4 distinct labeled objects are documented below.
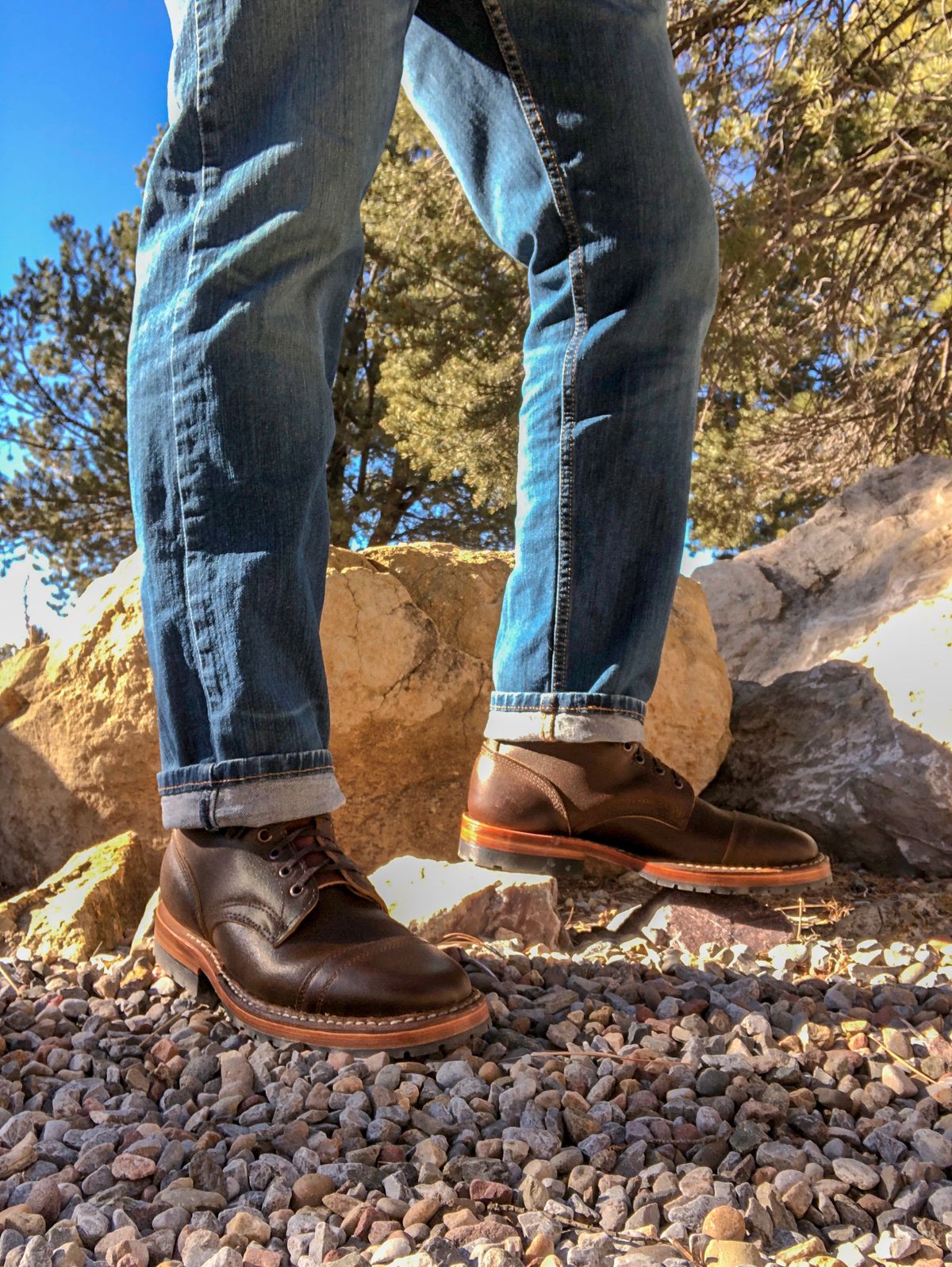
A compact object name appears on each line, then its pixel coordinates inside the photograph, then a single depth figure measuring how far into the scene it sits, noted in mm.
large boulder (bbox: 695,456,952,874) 1879
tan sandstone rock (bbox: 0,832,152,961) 1581
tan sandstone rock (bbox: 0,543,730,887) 1943
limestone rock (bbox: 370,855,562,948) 1504
